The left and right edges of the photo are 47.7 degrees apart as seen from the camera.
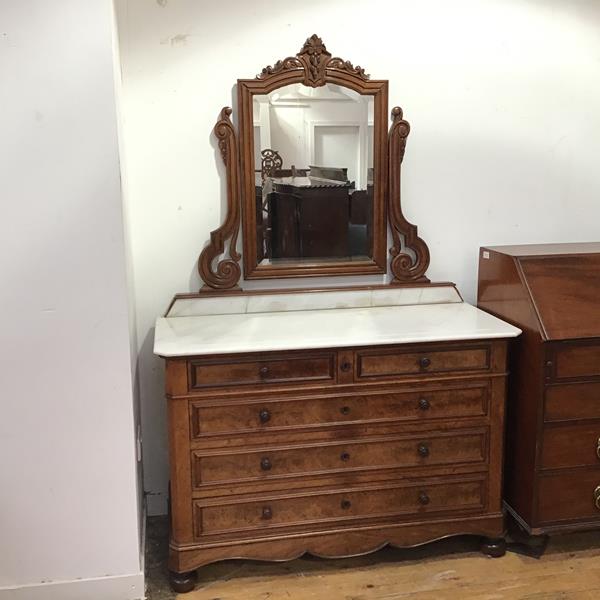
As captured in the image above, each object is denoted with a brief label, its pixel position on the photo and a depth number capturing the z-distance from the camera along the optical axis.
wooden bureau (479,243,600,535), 2.27
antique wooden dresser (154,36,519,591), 2.20
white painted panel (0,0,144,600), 1.91
